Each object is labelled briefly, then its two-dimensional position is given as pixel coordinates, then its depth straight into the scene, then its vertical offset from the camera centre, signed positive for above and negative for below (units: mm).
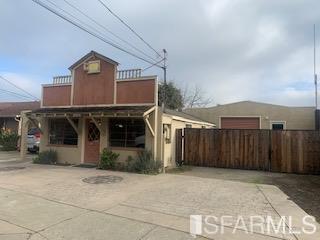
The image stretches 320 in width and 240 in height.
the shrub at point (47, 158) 11826 -1203
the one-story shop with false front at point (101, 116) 10232 +824
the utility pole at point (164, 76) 18576 +5060
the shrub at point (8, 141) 17405 -607
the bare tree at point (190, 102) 31872 +4534
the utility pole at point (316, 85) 21107 +4789
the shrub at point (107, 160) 10447 -1100
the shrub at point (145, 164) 9715 -1173
